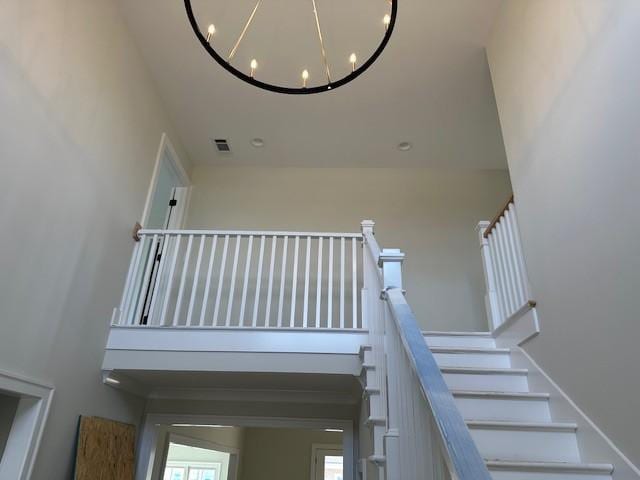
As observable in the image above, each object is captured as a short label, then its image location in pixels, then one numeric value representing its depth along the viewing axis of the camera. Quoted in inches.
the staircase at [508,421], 81.7
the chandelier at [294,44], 145.2
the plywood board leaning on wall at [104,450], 125.5
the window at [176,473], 283.9
